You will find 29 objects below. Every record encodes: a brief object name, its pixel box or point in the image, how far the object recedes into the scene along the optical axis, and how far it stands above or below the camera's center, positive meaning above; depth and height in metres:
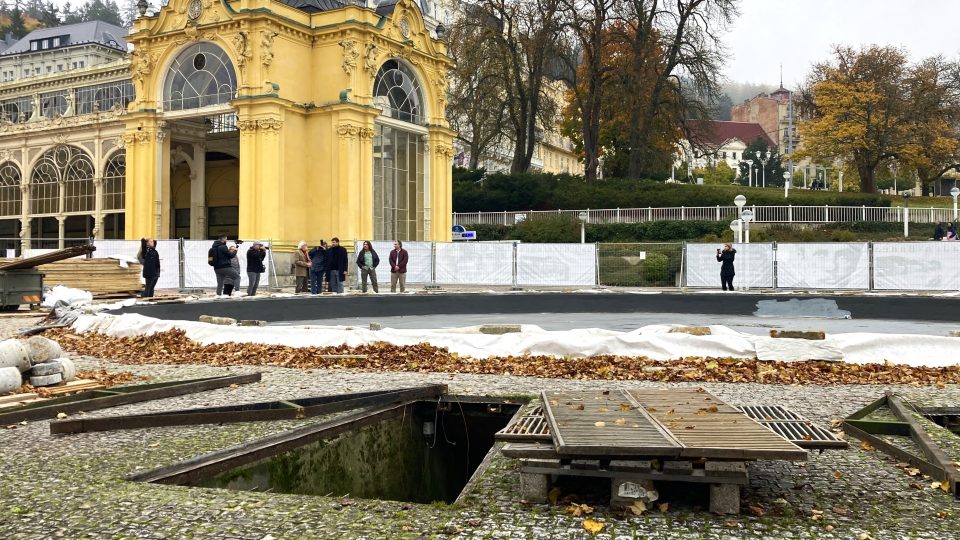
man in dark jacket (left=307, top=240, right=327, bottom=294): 27.62 +0.19
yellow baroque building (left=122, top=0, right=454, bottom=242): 35.12 +7.41
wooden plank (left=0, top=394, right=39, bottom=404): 8.86 -1.31
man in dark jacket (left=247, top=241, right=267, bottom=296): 25.73 +0.28
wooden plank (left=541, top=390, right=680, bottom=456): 4.93 -1.02
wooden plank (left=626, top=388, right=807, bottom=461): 4.84 -1.03
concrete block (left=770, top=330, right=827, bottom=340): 12.35 -0.94
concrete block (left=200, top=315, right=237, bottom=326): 16.66 -0.91
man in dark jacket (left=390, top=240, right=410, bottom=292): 28.84 +0.39
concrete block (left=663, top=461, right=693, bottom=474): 4.97 -1.16
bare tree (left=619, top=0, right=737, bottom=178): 53.56 +13.60
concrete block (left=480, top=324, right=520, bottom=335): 13.55 -0.91
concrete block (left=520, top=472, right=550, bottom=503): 5.24 -1.35
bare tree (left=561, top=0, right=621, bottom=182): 53.19 +14.30
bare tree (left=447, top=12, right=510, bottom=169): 53.91 +12.67
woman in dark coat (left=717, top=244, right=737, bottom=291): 27.03 +0.25
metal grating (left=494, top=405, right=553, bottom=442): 5.46 -1.08
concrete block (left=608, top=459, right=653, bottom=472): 5.06 -1.17
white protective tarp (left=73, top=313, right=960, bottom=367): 11.88 -1.07
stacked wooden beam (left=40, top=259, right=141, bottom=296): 25.97 -0.04
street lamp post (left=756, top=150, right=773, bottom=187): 116.00 +16.82
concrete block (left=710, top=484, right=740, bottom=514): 5.00 -1.35
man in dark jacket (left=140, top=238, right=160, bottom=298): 24.38 +0.28
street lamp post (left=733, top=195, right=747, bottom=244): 39.29 +3.35
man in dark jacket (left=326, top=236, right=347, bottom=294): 27.53 +0.30
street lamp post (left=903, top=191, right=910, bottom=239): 46.50 +2.77
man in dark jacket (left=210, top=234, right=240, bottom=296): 24.52 +0.27
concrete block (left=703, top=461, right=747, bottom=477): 4.94 -1.16
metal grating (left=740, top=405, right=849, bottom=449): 5.52 -1.14
